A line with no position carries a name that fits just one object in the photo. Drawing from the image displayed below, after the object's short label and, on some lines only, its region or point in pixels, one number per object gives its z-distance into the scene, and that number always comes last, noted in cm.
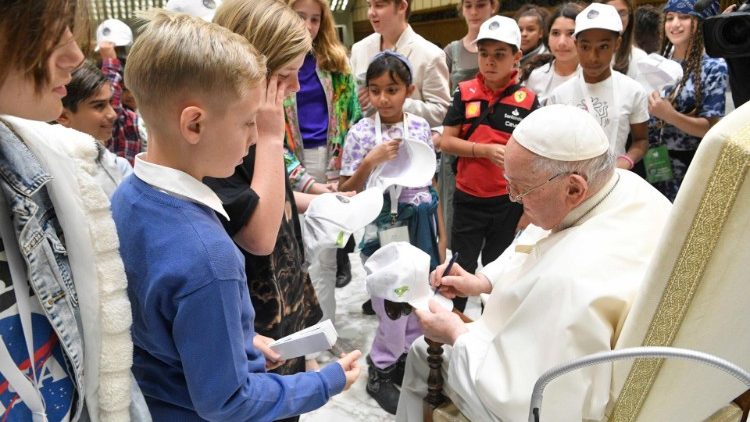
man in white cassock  125
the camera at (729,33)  132
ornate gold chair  103
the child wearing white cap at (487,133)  268
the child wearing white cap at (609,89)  274
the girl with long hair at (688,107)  262
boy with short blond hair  89
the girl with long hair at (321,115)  220
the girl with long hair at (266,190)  124
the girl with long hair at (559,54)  317
